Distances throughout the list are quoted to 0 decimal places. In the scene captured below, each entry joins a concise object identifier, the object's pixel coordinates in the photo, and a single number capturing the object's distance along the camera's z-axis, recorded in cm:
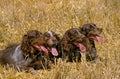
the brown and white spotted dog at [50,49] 1024
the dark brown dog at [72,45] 1059
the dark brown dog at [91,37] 1073
